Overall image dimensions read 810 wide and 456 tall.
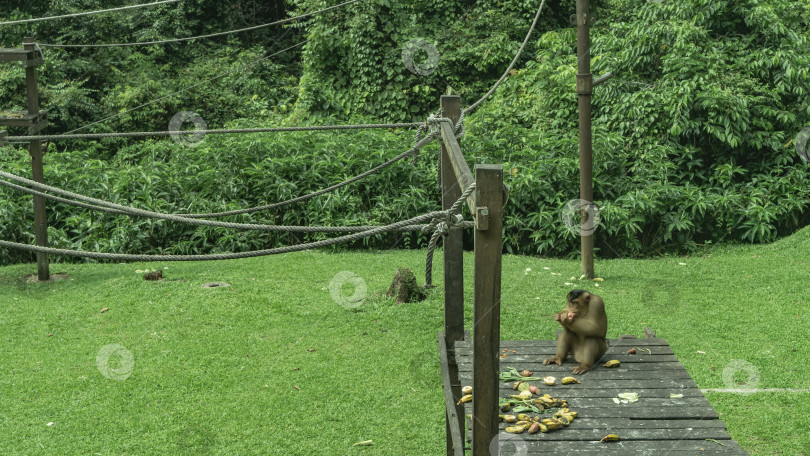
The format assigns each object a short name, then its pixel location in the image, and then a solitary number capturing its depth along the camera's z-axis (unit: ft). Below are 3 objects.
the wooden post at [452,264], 15.69
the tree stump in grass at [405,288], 23.06
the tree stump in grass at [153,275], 25.37
